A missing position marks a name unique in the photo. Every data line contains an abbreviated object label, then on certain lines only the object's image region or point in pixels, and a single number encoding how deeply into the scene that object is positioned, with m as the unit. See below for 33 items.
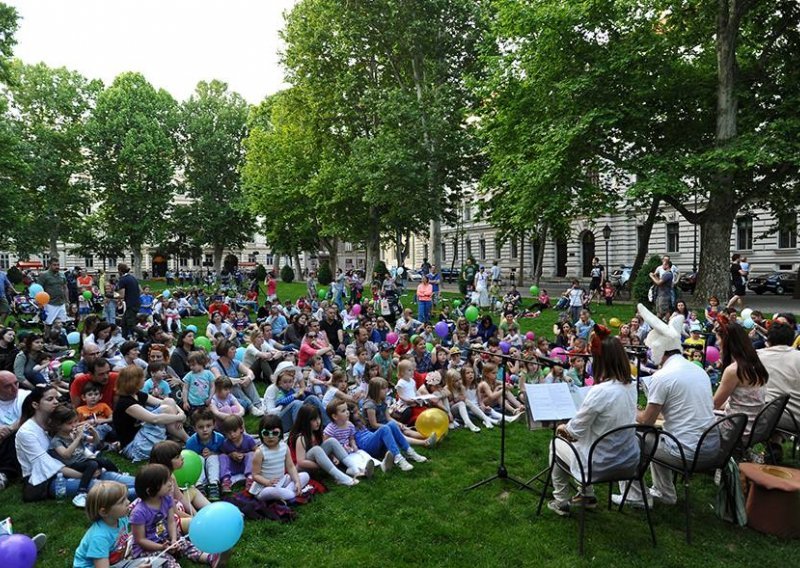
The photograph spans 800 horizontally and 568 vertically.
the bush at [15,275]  34.97
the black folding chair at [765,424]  5.12
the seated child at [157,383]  7.31
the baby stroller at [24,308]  17.00
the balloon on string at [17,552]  3.52
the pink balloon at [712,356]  11.18
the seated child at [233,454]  5.83
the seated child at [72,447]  5.36
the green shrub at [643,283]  20.12
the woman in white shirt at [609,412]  4.44
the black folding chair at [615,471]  4.31
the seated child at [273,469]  5.36
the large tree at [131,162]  41.62
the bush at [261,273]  43.59
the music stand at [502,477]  5.81
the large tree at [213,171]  46.53
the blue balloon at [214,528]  3.86
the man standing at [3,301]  11.88
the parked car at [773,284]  27.67
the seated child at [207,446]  5.64
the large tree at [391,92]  26.53
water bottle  5.41
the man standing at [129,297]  12.31
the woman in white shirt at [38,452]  5.31
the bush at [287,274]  44.22
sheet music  4.84
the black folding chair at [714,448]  4.51
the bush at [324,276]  36.53
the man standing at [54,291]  12.80
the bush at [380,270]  29.22
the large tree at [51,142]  40.66
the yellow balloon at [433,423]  7.38
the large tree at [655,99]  17.25
